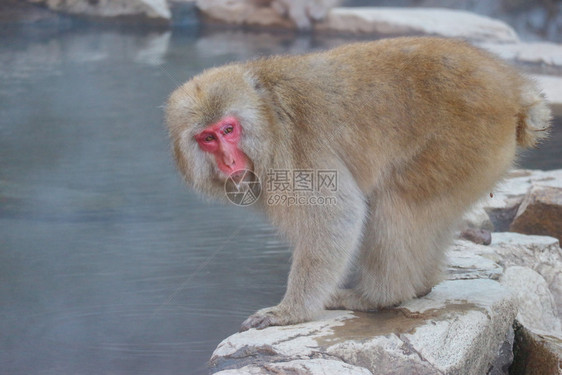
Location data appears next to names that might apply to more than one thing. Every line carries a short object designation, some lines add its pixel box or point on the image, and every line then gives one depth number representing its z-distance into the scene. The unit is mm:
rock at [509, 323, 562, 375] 3591
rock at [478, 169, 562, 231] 5637
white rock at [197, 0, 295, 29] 14414
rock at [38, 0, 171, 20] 13234
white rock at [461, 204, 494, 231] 5285
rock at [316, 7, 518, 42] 12703
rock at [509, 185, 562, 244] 5191
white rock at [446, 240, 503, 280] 4168
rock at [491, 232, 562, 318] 4762
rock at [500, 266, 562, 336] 4395
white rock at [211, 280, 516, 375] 3146
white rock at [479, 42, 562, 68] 11117
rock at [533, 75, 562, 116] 9430
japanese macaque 3314
